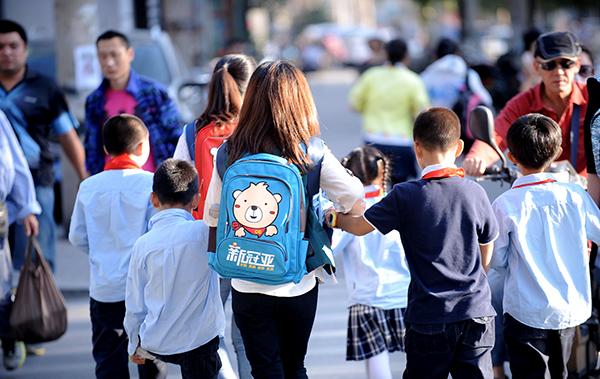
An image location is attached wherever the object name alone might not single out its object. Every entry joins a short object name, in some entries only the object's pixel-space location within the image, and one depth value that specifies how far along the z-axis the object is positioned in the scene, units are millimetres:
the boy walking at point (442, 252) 8641
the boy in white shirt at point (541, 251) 9373
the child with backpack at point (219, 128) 10158
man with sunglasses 11312
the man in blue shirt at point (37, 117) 14293
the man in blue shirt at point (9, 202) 12459
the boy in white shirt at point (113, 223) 10467
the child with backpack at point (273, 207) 8173
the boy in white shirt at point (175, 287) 9169
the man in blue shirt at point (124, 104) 13123
